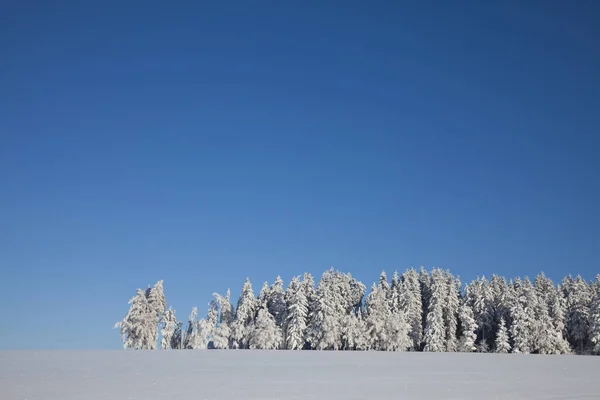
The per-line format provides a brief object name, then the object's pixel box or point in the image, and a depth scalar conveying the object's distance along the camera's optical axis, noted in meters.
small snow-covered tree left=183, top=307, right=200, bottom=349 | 99.00
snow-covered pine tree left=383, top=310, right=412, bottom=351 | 99.00
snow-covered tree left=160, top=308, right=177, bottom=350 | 96.19
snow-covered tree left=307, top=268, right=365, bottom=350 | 97.12
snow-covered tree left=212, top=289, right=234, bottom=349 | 100.81
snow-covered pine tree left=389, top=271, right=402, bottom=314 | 108.14
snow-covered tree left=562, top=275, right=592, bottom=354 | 103.31
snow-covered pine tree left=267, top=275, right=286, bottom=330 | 106.16
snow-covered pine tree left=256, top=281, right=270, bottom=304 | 111.57
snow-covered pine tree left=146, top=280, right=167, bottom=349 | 91.44
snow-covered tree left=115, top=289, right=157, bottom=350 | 87.50
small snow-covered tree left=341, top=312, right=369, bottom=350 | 98.81
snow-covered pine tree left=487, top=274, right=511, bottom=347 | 105.56
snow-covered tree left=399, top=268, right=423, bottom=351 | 105.62
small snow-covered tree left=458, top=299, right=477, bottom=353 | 100.06
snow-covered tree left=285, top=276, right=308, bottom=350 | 97.62
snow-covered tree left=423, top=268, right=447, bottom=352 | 98.81
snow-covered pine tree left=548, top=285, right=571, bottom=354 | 96.00
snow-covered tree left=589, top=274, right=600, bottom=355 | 90.62
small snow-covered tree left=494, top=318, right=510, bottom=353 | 96.12
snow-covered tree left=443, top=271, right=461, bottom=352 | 102.62
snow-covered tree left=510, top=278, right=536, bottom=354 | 94.38
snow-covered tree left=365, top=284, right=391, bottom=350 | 99.78
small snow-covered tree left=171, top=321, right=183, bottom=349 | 101.56
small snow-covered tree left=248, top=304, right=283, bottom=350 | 95.94
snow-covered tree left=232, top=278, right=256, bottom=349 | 102.12
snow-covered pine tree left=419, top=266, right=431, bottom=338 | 110.12
